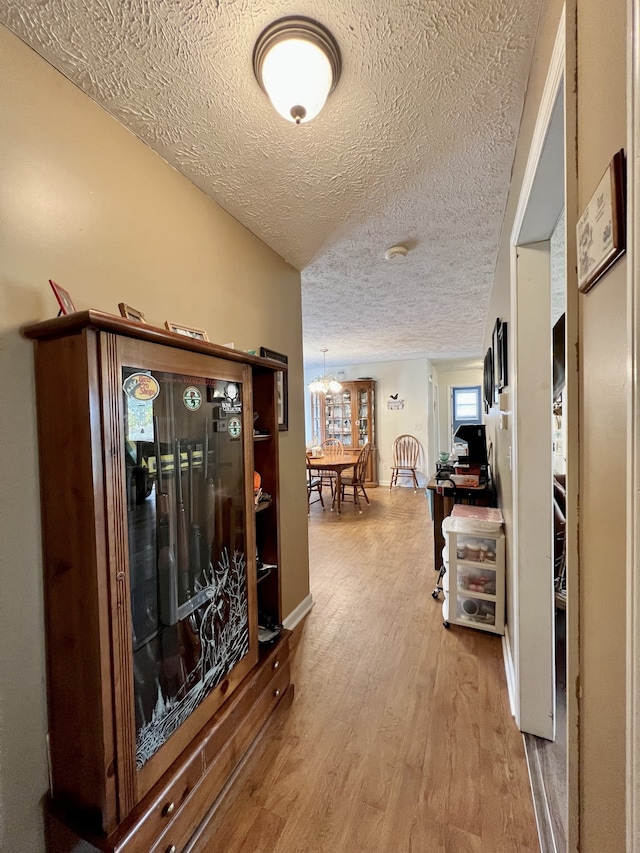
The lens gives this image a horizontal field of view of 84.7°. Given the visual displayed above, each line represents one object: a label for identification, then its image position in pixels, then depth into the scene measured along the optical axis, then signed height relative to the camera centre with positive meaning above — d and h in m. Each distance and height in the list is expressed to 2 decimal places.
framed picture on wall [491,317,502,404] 2.14 +0.36
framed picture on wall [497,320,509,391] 1.91 +0.33
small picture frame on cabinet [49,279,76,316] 0.95 +0.35
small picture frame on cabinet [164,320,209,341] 1.34 +0.36
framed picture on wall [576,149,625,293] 0.48 +0.29
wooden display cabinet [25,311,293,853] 0.87 -0.46
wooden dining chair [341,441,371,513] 5.24 -0.84
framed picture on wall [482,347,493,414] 2.90 +0.33
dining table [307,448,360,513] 4.86 -0.63
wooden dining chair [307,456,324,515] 5.38 -1.02
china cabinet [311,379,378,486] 6.84 +0.07
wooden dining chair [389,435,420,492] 6.68 -0.71
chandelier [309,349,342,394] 6.11 +0.60
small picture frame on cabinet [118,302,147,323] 1.11 +0.36
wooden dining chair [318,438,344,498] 6.77 -0.53
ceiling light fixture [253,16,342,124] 0.96 +1.01
